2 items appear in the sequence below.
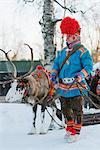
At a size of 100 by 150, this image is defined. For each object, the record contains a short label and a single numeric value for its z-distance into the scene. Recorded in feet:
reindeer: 19.85
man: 17.60
